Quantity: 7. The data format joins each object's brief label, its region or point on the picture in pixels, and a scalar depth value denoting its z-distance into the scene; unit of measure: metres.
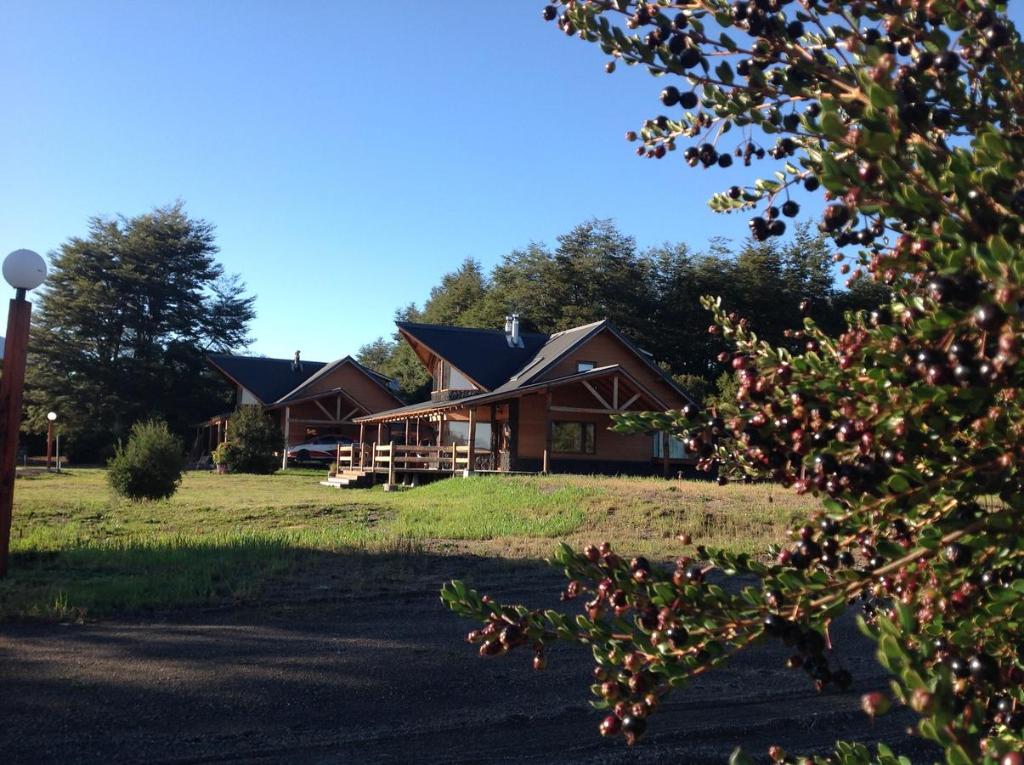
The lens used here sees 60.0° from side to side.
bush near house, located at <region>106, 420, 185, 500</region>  20.92
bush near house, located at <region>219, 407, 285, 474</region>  37.97
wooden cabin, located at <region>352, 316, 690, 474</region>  29.89
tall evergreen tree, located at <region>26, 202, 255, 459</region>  50.53
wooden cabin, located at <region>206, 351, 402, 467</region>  46.16
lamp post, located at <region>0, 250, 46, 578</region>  10.06
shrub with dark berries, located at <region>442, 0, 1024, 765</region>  1.45
